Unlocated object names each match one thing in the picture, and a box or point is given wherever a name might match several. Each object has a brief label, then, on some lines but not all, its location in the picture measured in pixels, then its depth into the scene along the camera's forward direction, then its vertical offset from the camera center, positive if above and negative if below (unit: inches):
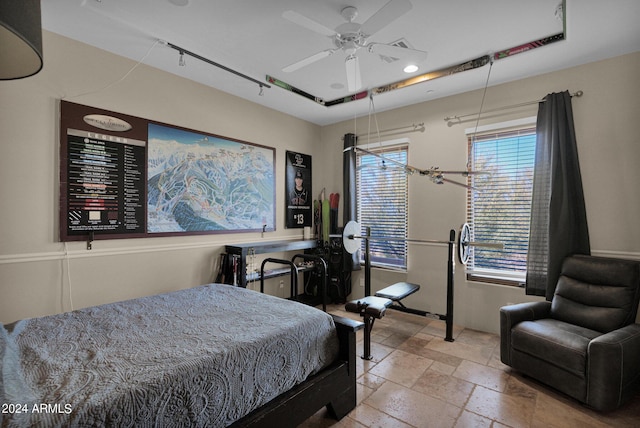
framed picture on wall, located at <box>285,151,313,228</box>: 181.2 +15.4
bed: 46.3 -26.8
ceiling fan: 71.0 +48.3
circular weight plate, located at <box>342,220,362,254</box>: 148.2 -10.4
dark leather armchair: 83.0 -37.6
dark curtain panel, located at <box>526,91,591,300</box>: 117.6 +5.4
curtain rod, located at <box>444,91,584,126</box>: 120.4 +47.5
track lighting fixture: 107.8 +60.3
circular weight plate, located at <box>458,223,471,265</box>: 127.6 -11.9
